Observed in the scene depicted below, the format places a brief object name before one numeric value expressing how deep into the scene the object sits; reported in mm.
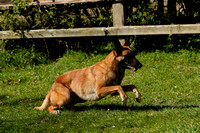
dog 12703
